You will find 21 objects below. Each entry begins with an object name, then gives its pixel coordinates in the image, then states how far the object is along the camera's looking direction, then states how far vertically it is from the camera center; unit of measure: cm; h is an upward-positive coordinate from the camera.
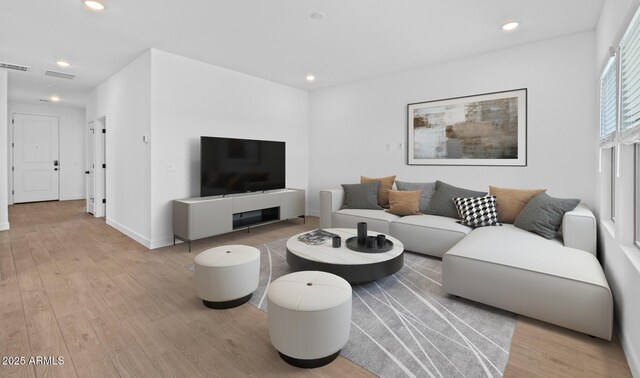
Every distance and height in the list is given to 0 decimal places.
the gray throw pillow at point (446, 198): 379 -23
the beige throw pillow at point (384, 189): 455 -13
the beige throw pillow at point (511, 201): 337 -23
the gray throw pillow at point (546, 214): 286 -33
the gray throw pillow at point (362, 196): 447 -23
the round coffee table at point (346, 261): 250 -69
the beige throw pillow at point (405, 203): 404 -30
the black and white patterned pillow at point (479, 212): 342 -36
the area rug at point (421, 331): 169 -101
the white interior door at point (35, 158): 736 +55
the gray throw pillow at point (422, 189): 417 -12
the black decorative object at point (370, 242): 282 -58
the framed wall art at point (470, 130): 378 +70
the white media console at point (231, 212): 377 -45
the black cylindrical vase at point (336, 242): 289 -59
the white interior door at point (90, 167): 611 +27
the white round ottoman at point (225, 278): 226 -75
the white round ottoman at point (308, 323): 162 -78
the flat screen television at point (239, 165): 414 +23
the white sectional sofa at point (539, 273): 192 -66
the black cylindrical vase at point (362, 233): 291 -51
